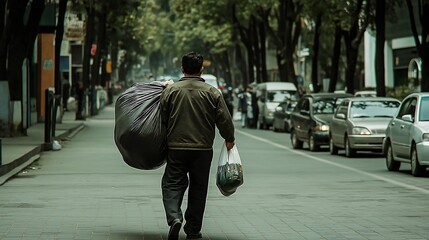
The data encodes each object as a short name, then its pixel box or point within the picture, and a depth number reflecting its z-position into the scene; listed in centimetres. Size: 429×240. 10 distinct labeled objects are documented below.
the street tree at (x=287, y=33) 5103
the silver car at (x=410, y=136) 2033
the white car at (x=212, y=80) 7519
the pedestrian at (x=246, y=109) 4903
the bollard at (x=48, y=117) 2878
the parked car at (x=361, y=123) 2694
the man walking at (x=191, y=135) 1099
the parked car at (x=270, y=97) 4744
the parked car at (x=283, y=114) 4306
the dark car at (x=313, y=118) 3069
